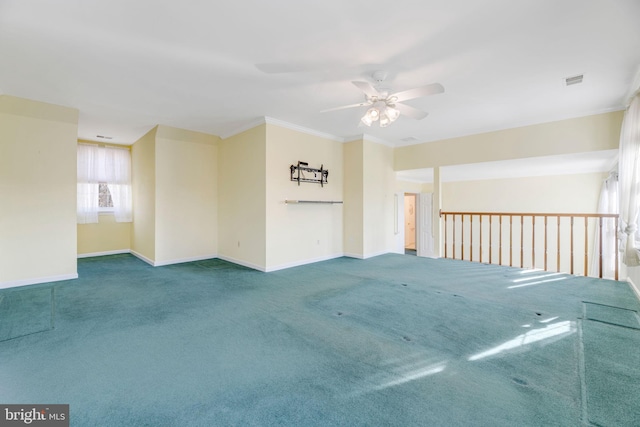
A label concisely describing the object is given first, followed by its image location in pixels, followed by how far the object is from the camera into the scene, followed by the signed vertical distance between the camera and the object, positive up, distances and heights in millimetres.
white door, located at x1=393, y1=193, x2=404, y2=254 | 7785 -378
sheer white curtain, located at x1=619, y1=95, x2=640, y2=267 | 3395 +262
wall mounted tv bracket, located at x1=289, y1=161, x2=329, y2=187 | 5484 +768
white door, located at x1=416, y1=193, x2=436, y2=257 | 7934 -461
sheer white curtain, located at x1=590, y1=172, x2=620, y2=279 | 5262 -370
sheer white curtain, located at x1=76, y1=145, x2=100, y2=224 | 6191 +614
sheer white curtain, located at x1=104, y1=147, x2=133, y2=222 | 6617 +754
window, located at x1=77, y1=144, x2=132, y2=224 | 6234 +662
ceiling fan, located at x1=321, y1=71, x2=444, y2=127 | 3150 +1260
